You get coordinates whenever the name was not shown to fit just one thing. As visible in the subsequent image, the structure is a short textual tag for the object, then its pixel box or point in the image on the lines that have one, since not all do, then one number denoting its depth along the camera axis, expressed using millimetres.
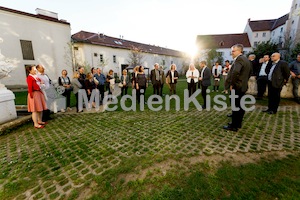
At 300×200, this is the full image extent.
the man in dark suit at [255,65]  7970
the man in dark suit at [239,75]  3725
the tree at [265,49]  18789
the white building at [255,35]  29344
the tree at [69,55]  21316
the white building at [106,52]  23438
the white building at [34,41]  16891
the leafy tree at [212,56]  36369
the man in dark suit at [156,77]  8406
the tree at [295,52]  14789
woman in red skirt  4609
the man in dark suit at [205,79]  6301
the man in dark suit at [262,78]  6680
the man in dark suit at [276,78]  5055
